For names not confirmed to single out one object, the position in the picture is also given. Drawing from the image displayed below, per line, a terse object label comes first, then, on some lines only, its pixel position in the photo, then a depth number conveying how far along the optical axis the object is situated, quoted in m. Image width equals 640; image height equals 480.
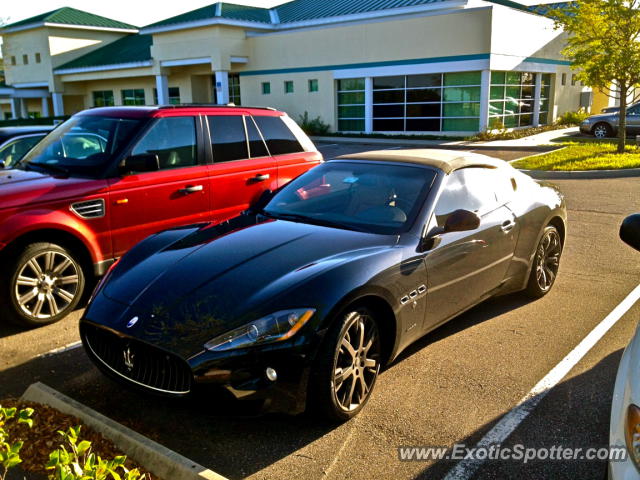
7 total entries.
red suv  5.34
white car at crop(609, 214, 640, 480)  2.07
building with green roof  26.12
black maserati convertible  3.37
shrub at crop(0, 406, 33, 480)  2.38
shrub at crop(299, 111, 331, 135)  30.55
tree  17.61
